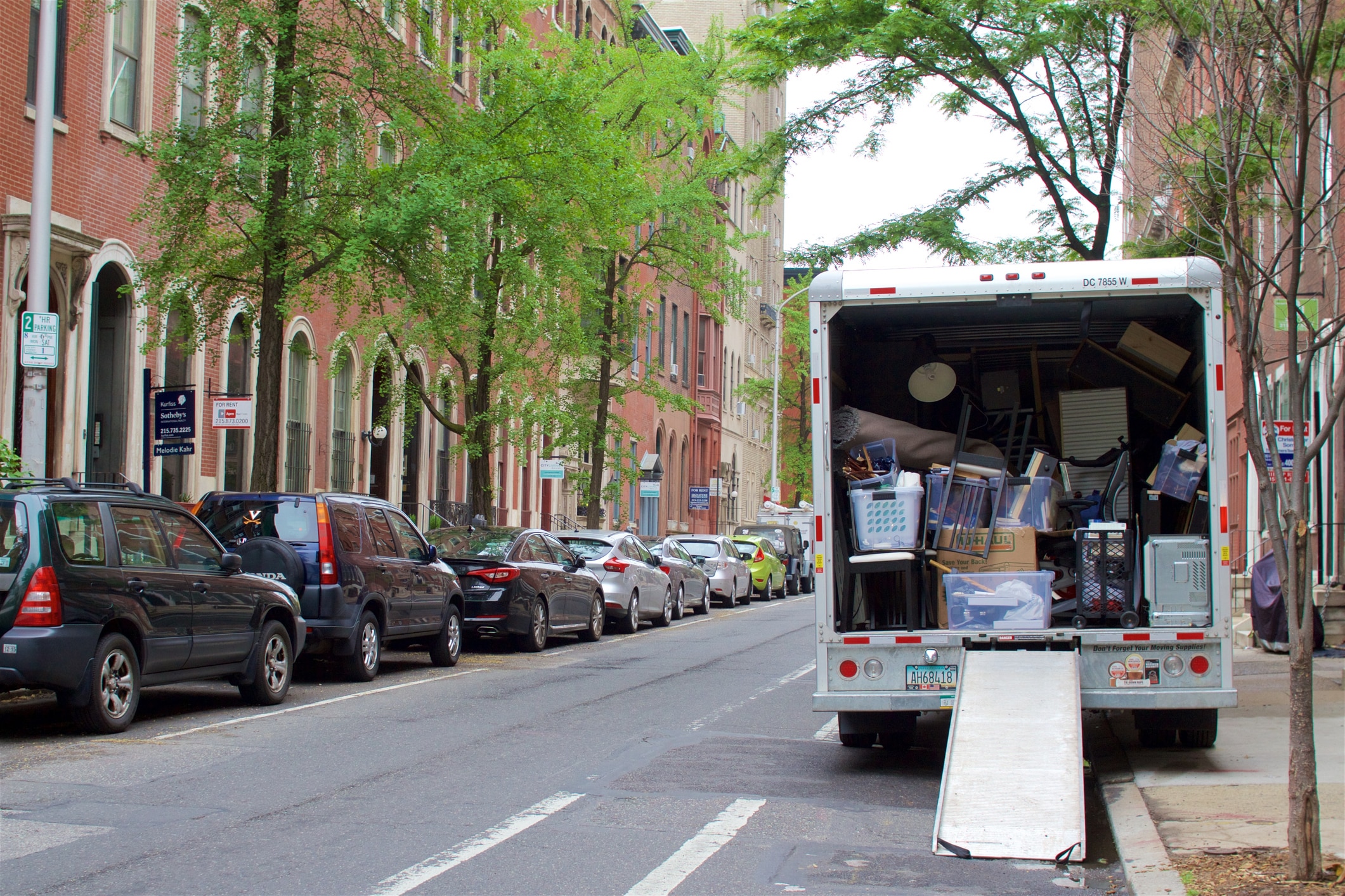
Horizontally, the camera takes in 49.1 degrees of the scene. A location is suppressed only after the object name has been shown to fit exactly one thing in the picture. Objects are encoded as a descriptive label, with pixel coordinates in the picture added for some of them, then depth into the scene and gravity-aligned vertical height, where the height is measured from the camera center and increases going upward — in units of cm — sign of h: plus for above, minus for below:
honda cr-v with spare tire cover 1378 -24
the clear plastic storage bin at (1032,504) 1027 +23
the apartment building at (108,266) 1925 +371
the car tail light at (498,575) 1786 -49
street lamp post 5909 +432
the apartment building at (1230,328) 884 +236
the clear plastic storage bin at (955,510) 1012 +19
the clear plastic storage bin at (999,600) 955 -41
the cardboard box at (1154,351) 1043 +133
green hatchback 3647 -65
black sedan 1786 -57
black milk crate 975 -25
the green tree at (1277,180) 639 +185
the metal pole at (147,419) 2175 +169
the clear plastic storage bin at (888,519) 980 +12
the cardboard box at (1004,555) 984 -12
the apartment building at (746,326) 6875 +1092
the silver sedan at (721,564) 3198 -63
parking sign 1448 +191
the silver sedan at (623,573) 2228 -59
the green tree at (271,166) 1733 +436
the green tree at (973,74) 1617 +534
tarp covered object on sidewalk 1775 -81
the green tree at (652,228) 3045 +706
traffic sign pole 1473 +307
